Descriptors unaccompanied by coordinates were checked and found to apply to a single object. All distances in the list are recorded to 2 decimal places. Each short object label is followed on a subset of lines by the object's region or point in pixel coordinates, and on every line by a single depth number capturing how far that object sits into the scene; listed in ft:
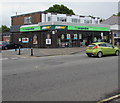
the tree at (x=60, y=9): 196.75
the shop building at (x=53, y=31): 99.60
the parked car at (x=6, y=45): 104.53
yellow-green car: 56.34
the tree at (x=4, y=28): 270.83
